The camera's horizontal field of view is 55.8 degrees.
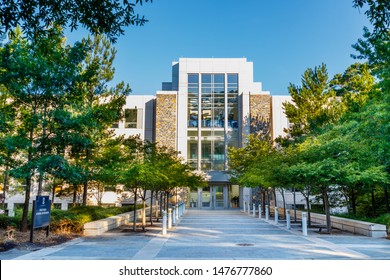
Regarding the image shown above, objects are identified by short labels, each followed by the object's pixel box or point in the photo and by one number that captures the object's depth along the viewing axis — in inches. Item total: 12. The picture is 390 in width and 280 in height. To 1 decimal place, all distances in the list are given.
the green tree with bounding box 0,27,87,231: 566.9
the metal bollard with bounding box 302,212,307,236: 666.8
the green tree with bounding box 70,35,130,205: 625.8
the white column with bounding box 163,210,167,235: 671.1
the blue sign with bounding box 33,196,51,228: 532.4
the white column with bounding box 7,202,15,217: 1626.5
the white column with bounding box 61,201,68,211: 1667.7
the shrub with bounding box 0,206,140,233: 636.7
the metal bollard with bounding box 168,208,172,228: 784.9
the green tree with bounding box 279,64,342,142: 1262.3
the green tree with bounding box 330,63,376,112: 962.4
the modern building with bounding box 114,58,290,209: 1759.4
